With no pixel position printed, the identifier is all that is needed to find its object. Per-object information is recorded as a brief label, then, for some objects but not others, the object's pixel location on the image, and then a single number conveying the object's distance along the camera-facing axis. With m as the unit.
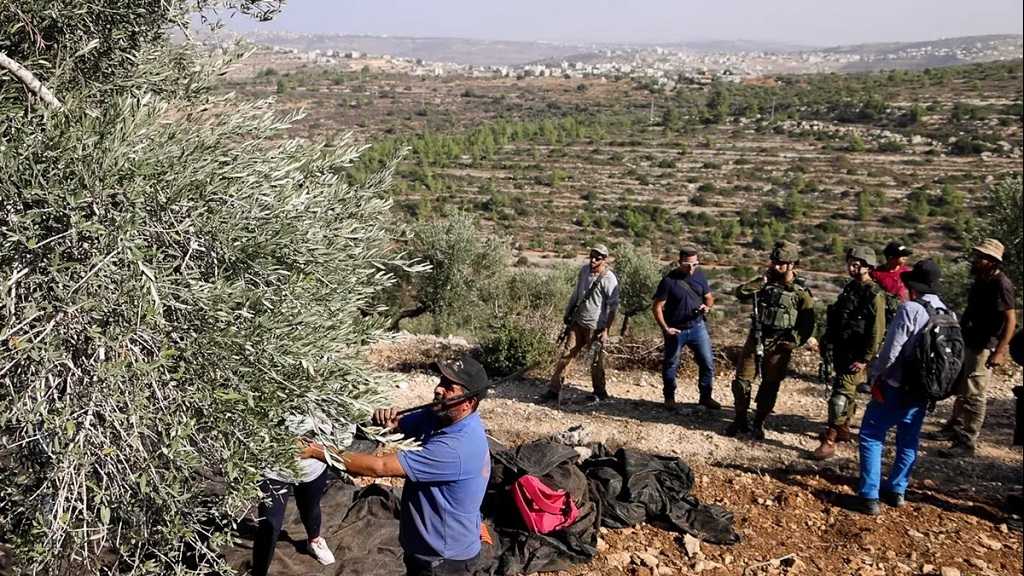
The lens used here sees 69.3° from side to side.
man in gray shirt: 8.66
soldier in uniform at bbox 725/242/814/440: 7.46
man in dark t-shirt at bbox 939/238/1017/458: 7.02
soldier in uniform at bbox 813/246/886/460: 7.04
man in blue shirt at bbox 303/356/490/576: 3.73
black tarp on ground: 5.30
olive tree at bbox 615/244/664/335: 17.23
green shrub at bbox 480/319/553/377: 10.86
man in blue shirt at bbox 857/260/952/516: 6.18
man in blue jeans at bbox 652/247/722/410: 8.47
